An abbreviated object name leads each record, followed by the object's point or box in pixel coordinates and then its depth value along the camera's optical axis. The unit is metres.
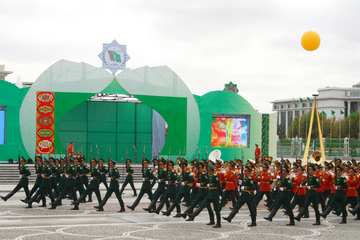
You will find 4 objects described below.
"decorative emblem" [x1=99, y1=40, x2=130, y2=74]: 30.75
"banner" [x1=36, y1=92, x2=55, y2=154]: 29.02
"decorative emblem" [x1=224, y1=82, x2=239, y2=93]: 36.38
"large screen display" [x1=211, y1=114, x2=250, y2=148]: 32.44
